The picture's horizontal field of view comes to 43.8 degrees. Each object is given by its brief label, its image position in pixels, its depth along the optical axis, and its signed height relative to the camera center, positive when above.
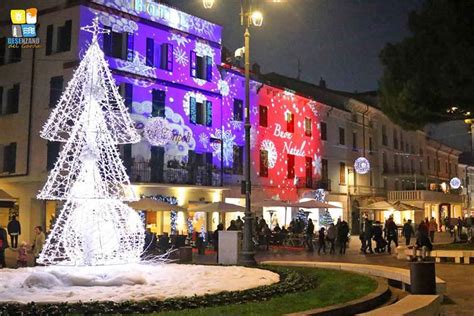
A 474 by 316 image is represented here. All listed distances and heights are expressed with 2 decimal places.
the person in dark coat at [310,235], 29.76 -0.37
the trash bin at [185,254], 20.03 -0.90
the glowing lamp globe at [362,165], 38.64 +4.09
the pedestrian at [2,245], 19.39 -0.57
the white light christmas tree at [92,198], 13.84 +0.70
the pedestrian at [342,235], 28.23 -0.35
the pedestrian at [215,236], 26.79 -0.39
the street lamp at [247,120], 17.39 +3.32
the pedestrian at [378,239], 28.42 -0.54
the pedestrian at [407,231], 31.16 -0.17
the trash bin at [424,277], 11.66 -0.97
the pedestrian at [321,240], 28.44 -0.59
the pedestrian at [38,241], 19.88 -0.46
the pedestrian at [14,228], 24.62 -0.02
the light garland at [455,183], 50.78 +3.88
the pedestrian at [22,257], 18.52 -0.92
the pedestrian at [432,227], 33.97 +0.05
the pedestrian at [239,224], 28.70 +0.18
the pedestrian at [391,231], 29.36 -0.16
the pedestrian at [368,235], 27.75 -0.34
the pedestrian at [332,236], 28.73 -0.40
